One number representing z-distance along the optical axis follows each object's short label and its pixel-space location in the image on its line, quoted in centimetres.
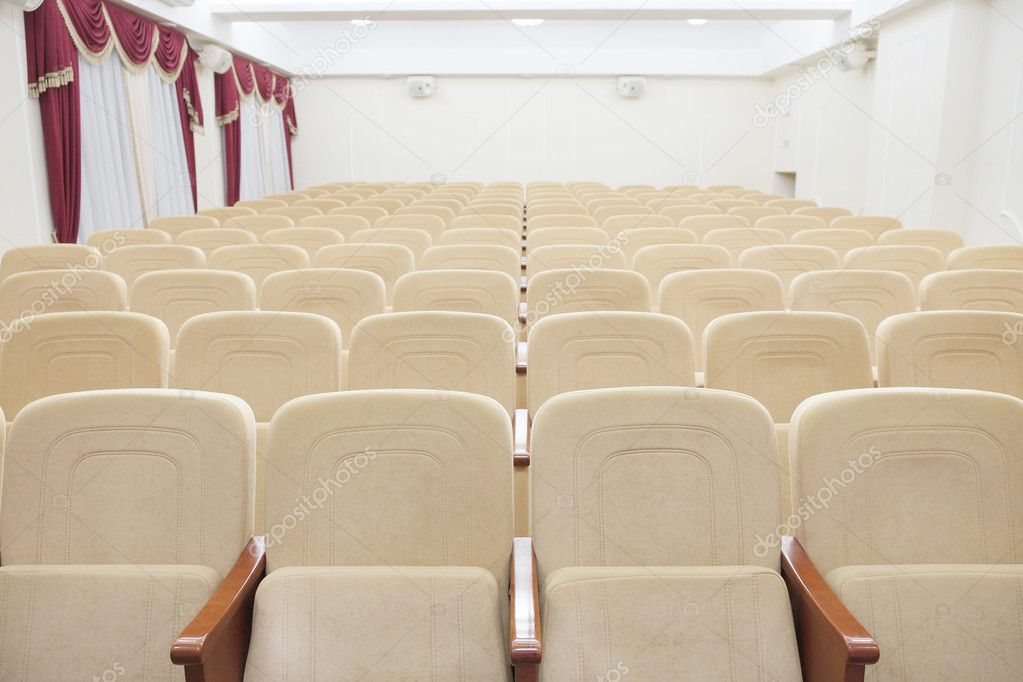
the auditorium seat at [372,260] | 487
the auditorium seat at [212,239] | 587
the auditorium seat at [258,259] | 488
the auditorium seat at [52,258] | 476
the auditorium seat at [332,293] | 388
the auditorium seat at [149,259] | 481
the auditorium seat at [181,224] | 710
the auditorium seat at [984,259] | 490
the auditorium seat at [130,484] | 199
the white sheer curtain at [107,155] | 841
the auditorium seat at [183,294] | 388
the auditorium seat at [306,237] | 586
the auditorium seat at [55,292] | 385
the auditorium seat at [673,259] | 477
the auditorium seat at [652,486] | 197
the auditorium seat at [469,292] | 389
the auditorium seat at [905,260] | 479
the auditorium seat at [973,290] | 390
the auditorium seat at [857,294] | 388
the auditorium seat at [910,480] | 199
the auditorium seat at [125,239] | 589
